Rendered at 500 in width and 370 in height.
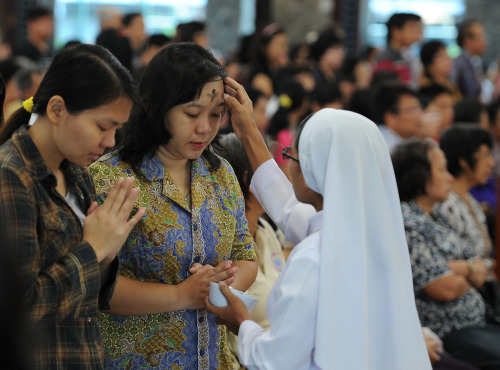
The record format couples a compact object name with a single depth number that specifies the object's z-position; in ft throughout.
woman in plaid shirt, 10.63
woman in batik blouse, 11.79
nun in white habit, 11.28
